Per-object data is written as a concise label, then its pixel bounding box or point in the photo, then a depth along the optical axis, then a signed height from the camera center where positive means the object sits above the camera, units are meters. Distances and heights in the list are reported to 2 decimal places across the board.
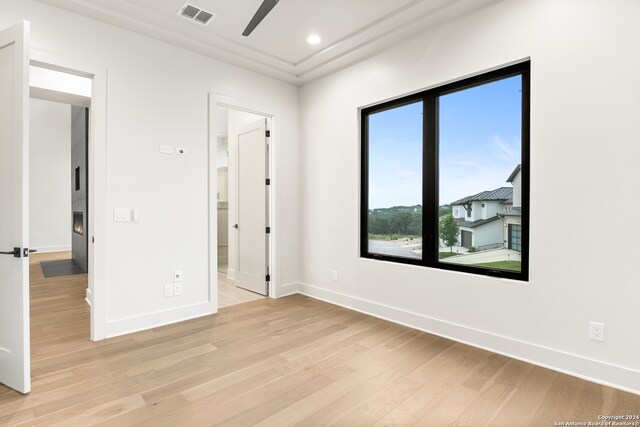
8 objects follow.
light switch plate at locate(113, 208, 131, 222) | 3.07 -0.01
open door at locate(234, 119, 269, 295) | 4.51 +0.08
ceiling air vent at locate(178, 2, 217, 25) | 2.92 +1.82
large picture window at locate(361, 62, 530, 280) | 2.79 +0.37
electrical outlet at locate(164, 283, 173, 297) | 3.39 -0.79
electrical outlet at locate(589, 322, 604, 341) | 2.24 -0.80
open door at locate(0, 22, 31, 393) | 2.09 +0.03
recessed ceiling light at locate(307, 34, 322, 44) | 3.44 +1.85
